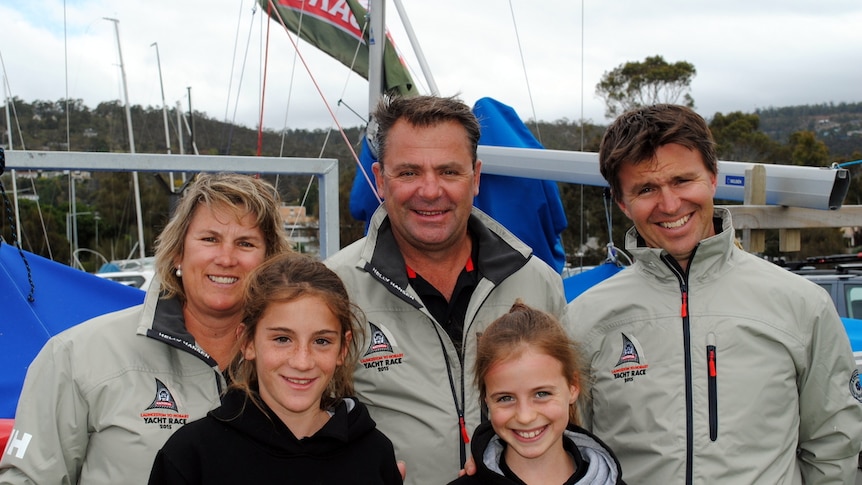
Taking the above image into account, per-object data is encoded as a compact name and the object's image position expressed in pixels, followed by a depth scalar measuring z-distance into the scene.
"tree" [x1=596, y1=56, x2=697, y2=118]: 34.06
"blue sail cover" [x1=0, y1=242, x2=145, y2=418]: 3.60
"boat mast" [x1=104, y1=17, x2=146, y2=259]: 23.78
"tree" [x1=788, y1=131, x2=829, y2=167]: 34.09
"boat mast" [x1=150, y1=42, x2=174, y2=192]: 27.46
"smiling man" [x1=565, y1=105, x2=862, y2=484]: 2.44
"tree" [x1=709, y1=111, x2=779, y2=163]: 34.72
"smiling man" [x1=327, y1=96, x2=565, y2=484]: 2.69
